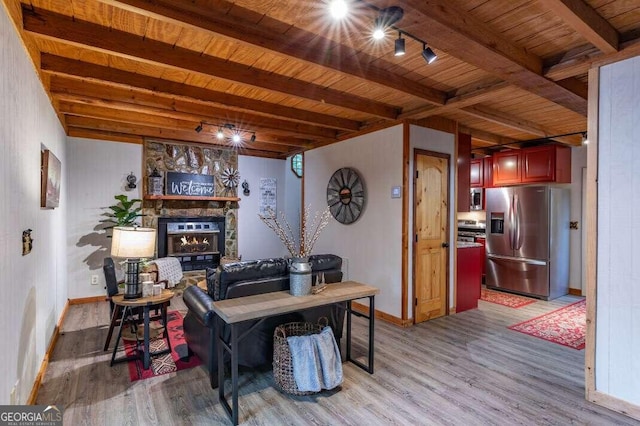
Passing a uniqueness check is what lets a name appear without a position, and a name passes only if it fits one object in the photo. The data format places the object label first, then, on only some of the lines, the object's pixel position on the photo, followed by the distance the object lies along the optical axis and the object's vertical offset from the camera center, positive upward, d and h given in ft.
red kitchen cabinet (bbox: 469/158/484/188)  20.40 +2.52
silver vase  8.27 -1.64
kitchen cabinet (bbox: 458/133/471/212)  14.78 +1.95
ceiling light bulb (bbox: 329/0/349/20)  5.65 +3.52
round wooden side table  9.07 -2.98
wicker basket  7.97 -3.69
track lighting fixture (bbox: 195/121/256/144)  14.23 +3.80
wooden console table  6.91 -2.14
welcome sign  17.81 +1.47
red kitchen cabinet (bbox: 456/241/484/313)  14.66 -2.82
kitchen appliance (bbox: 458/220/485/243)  20.89 -1.11
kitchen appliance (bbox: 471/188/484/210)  20.72 +0.95
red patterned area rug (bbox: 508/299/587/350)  11.73 -4.41
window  22.57 +3.24
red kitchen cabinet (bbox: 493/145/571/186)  17.49 +2.65
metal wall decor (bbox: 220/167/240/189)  19.56 +2.03
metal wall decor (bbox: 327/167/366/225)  14.98 +0.81
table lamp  8.96 -1.04
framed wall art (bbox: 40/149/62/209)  8.68 +0.83
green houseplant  15.44 -0.11
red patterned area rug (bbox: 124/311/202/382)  9.05 -4.37
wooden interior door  13.12 -0.88
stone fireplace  17.49 -0.06
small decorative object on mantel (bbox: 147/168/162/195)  17.17 +1.42
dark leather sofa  8.23 -2.50
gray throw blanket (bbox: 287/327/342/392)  7.84 -3.59
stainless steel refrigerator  16.93 -1.41
